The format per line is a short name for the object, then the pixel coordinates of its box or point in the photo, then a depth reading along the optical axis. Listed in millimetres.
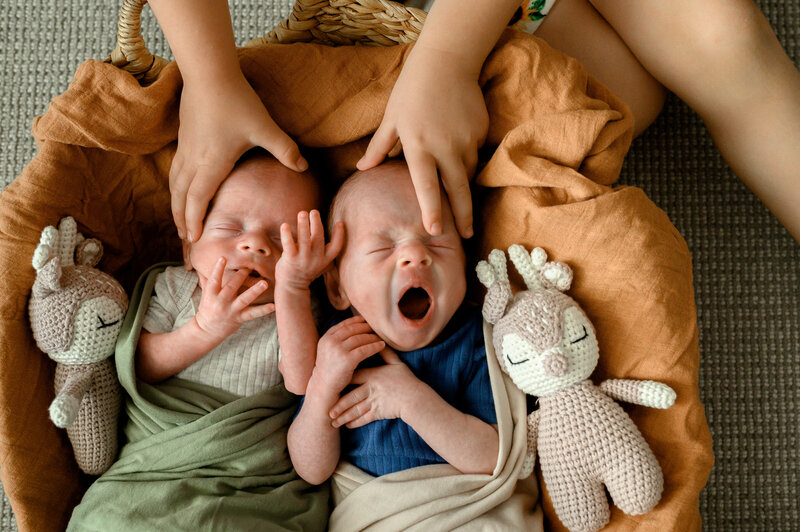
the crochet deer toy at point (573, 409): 800
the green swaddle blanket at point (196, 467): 849
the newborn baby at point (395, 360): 877
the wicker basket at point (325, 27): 944
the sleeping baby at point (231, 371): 883
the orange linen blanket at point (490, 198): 848
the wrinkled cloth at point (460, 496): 853
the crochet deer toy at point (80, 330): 879
